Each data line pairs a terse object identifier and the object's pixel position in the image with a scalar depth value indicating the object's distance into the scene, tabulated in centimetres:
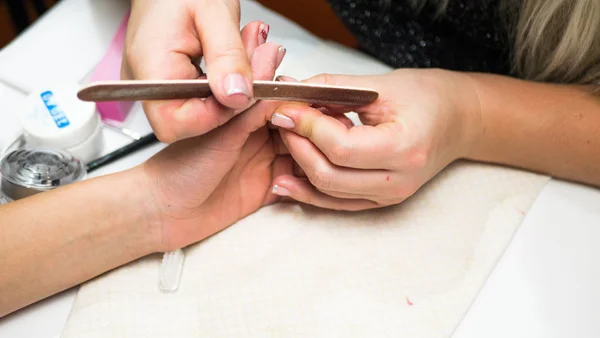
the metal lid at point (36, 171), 58
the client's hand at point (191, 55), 44
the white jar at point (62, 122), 60
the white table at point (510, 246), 55
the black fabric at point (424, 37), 74
